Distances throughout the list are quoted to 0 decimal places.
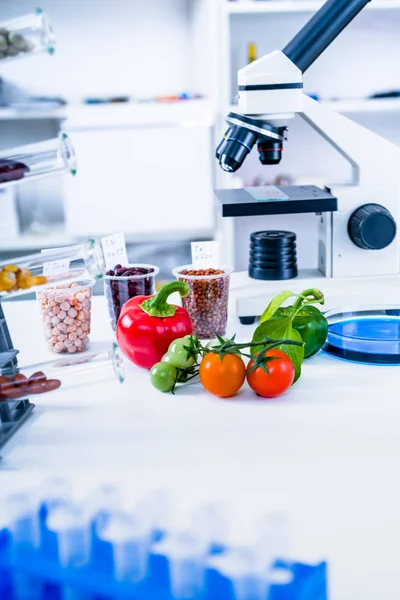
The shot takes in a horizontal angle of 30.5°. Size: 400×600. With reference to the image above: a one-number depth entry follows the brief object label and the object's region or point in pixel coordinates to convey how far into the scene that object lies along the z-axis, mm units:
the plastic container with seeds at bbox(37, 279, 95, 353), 1228
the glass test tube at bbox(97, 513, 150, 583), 711
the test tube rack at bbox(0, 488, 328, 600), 685
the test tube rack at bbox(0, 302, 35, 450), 965
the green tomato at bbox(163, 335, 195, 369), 1092
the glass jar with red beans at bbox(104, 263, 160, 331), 1314
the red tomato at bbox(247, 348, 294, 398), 1043
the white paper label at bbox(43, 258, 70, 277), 890
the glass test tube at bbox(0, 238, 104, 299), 877
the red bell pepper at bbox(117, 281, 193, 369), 1165
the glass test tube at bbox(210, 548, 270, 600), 680
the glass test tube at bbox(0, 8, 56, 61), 783
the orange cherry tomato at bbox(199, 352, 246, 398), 1048
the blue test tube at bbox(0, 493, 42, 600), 708
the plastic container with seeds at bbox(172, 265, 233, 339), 1287
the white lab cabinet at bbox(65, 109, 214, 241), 2689
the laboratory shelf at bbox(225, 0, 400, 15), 2590
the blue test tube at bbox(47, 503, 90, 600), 703
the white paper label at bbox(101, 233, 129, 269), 1362
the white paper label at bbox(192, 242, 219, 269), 1390
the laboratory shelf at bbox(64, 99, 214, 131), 2688
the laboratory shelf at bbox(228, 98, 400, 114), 2674
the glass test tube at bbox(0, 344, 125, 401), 919
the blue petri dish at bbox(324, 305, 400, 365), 1204
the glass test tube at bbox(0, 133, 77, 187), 851
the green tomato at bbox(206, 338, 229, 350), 1080
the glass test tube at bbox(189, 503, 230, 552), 741
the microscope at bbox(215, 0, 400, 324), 1395
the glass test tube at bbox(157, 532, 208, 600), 688
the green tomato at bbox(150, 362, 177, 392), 1087
